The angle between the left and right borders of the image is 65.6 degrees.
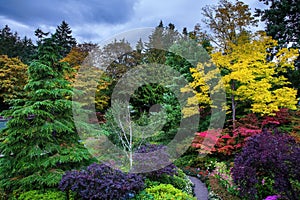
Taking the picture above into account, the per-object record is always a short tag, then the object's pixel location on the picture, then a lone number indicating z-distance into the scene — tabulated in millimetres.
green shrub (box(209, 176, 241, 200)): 5438
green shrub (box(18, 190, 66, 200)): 4672
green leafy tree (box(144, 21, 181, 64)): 17859
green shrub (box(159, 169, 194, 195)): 6031
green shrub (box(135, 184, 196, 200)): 4730
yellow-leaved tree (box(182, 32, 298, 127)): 7645
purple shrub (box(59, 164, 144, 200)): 4266
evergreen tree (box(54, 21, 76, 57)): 30219
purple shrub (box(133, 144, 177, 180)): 5715
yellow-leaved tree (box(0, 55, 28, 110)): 18106
